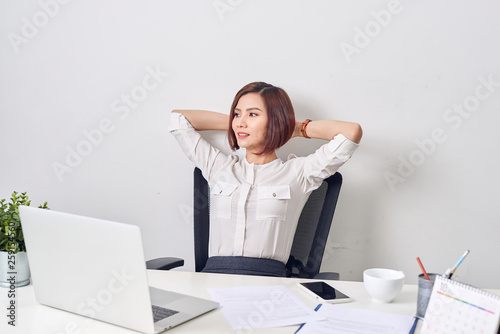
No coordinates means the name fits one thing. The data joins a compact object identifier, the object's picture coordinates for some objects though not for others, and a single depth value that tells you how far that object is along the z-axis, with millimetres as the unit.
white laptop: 1025
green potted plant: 1333
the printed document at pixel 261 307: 1142
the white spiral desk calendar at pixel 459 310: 965
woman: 1842
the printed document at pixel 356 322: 1107
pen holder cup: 1182
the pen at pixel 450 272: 1098
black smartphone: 1302
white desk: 1089
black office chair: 1804
